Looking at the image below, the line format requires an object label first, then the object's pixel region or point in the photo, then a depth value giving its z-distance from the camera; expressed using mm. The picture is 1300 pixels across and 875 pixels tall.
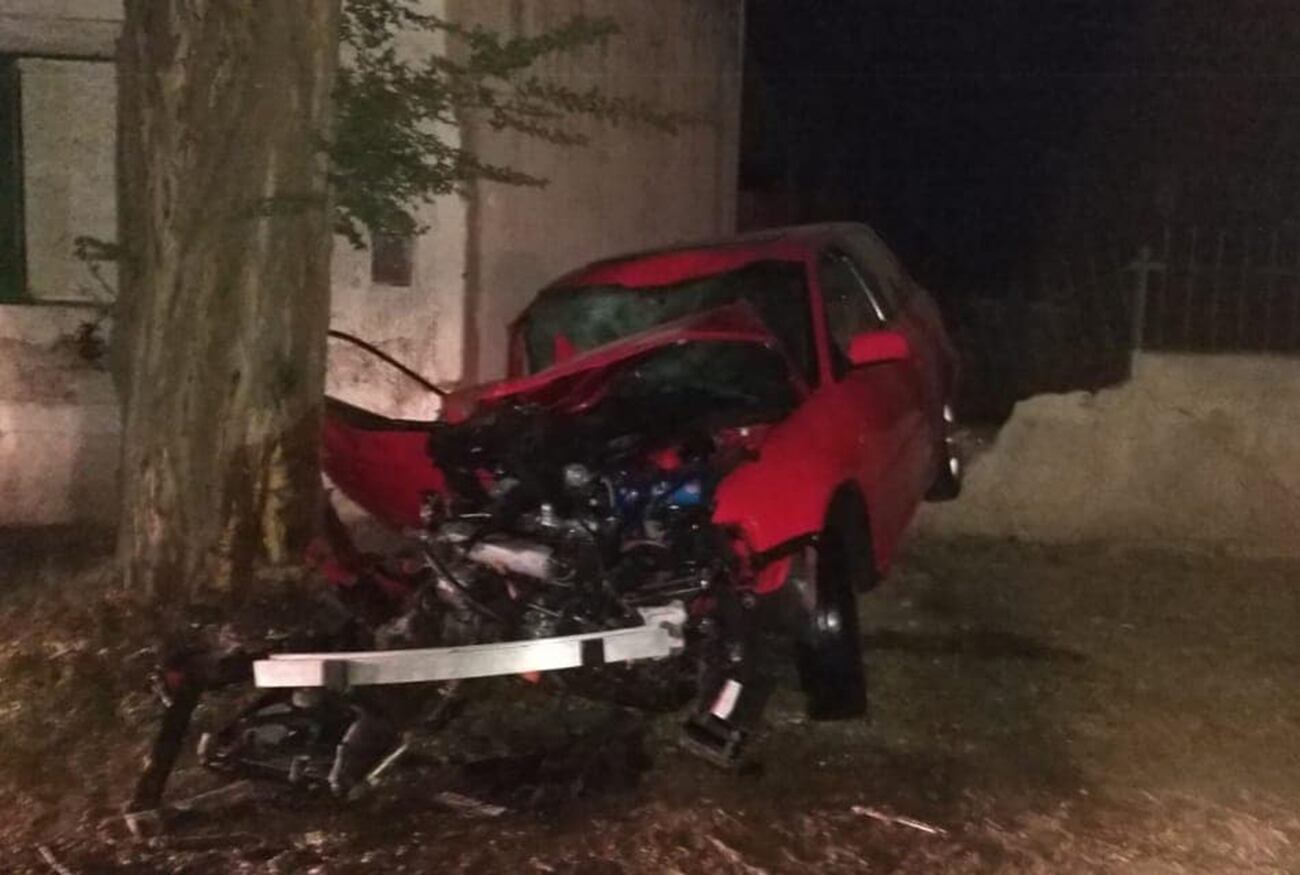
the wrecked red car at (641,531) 4707
